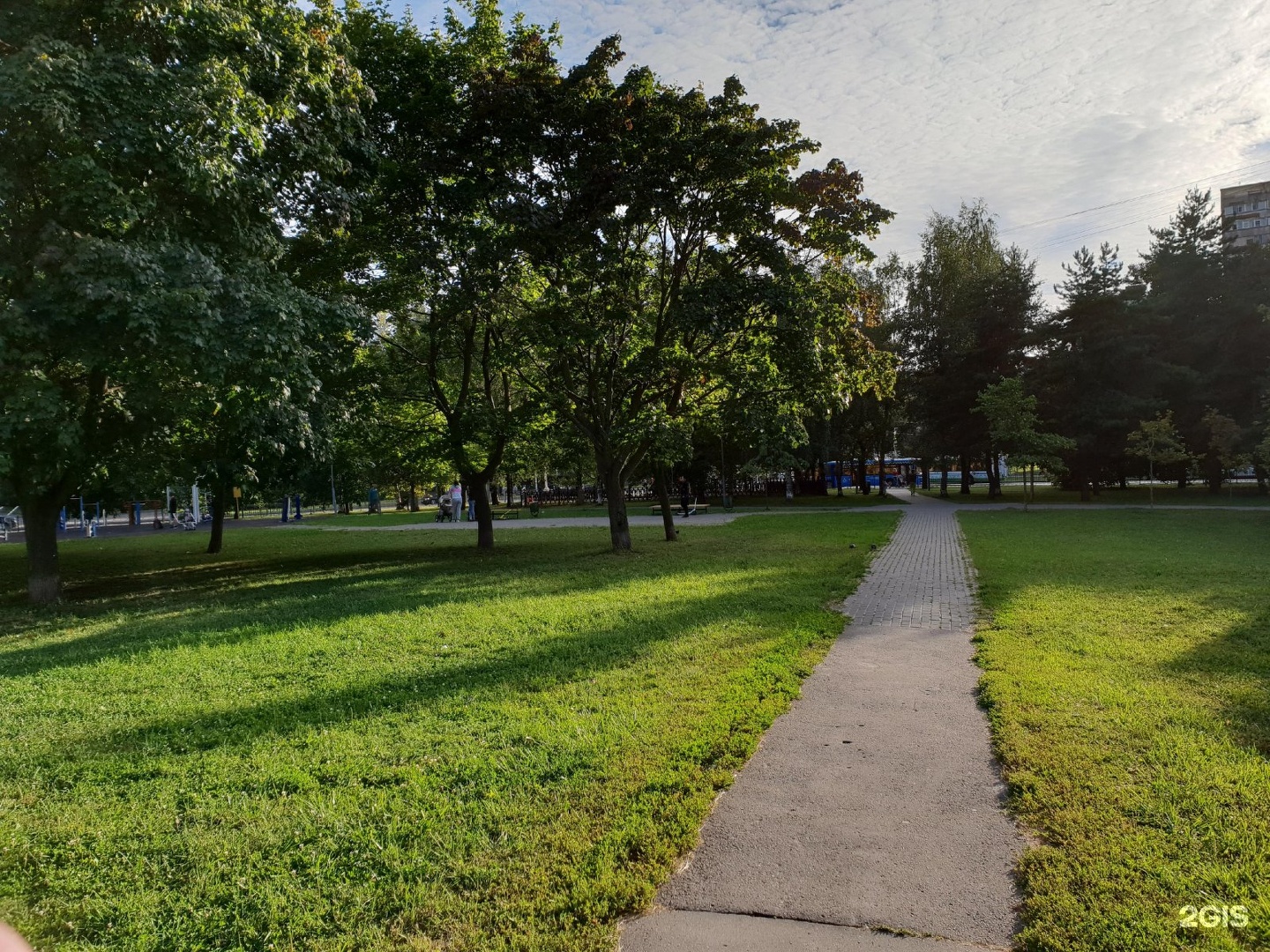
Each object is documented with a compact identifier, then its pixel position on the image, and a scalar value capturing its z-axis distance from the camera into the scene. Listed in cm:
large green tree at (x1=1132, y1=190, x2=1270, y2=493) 2978
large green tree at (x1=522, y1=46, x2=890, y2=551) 1270
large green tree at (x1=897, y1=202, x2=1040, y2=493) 3359
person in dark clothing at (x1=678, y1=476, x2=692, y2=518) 2878
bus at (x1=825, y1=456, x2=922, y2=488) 5891
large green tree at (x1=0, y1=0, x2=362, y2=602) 800
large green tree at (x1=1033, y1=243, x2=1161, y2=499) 3053
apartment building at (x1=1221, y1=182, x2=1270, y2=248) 8732
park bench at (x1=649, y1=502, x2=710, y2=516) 3022
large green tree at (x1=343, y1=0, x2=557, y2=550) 1299
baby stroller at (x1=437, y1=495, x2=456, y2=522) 3462
